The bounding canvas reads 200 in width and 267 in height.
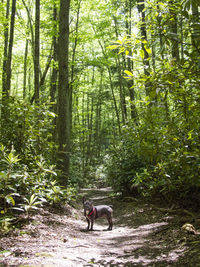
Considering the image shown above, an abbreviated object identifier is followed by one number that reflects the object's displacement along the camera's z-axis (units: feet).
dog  17.79
